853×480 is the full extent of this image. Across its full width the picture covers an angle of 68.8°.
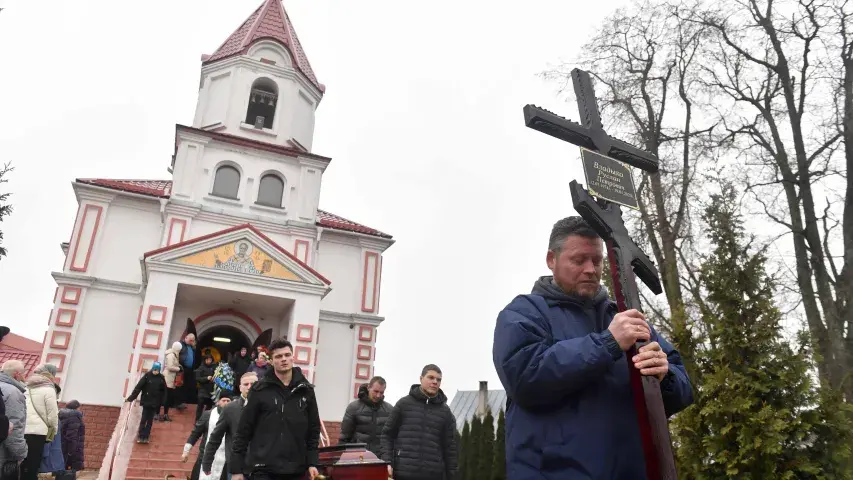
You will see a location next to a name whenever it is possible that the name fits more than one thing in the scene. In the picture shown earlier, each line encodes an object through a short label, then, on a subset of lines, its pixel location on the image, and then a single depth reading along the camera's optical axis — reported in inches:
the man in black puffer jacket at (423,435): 254.2
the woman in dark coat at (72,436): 416.5
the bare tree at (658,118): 549.0
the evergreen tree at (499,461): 761.0
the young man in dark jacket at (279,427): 187.3
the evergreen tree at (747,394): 249.9
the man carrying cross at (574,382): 84.3
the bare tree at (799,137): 471.5
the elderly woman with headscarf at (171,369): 549.3
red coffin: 243.4
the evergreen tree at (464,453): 852.6
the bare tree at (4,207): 449.4
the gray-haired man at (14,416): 228.5
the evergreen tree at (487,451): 813.2
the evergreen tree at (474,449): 828.0
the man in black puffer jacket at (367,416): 299.0
